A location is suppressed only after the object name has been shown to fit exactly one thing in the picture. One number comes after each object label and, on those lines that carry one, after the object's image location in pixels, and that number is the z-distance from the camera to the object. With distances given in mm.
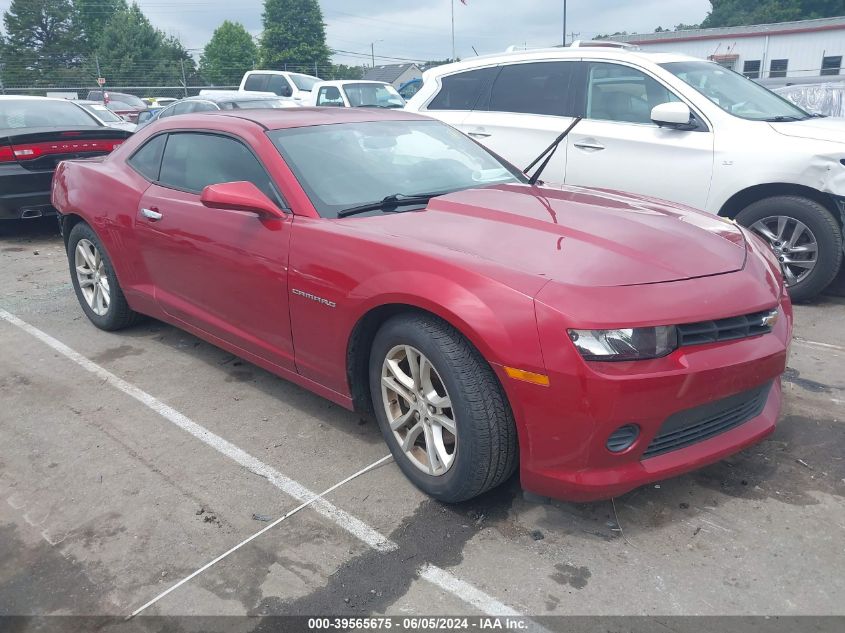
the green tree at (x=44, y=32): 68250
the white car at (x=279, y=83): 19577
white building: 37562
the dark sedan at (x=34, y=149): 7148
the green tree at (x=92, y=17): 71438
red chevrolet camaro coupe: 2389
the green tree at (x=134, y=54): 55688
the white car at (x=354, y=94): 15714
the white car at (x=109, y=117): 13550
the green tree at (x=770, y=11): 64125
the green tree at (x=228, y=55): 62562
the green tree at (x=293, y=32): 65375
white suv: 4969
